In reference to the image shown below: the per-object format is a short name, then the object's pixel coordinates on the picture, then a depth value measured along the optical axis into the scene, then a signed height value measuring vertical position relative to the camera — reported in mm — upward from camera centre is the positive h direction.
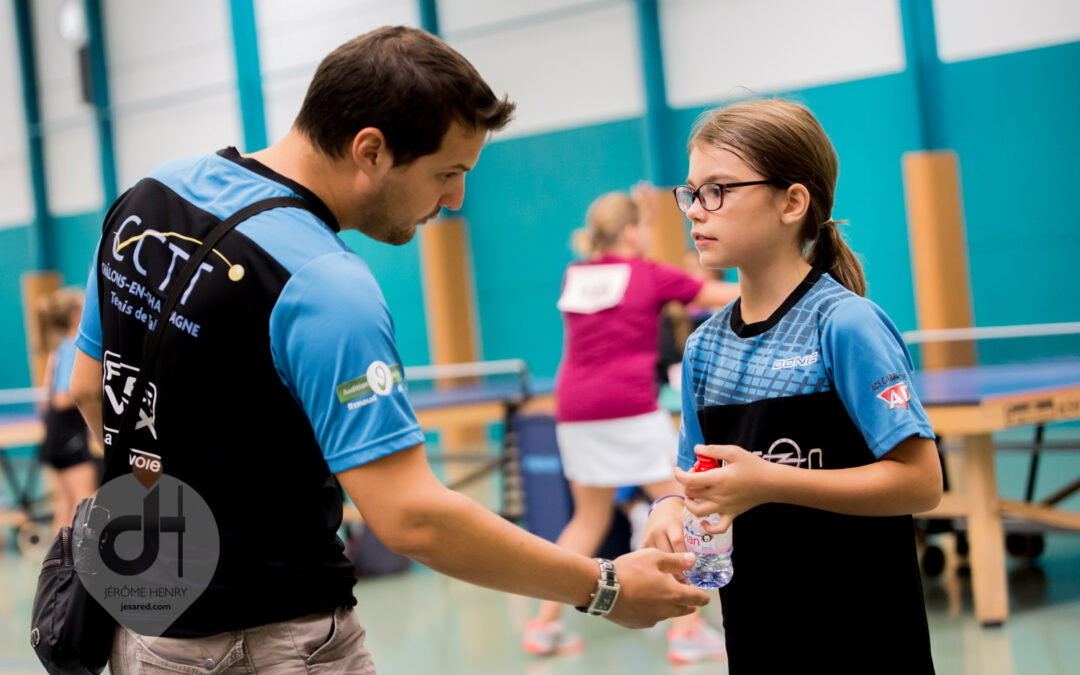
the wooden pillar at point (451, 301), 11430 +592
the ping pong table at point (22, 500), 7727 -795
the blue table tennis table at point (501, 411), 6586 -366
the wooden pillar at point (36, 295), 13987 +1322
